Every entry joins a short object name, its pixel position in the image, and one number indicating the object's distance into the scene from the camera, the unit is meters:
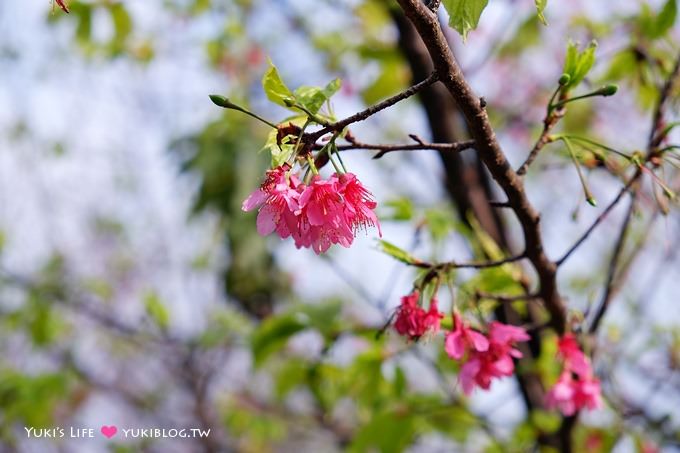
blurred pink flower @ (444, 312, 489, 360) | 0.71
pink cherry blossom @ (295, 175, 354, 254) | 0.65
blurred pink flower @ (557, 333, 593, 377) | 0.75
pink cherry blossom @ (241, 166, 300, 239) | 0.64
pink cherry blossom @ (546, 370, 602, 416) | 0.76
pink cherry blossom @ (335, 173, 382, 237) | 0.65
